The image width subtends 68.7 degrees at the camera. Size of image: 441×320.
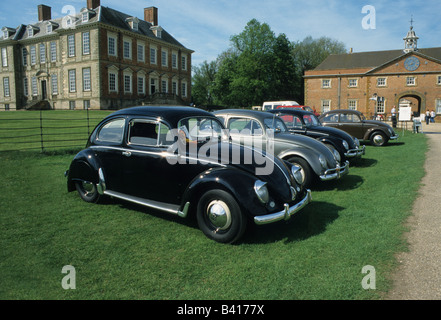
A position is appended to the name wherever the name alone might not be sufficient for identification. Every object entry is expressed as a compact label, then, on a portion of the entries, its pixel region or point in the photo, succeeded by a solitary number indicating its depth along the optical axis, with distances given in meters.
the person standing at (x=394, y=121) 25.57
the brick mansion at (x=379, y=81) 46.97
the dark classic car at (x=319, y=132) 9.86
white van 32.19
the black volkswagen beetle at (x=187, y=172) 4.26
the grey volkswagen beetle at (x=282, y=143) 7.21
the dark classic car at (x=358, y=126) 15.35
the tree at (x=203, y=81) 81.94
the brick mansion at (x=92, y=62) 41.84
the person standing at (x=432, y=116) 41.24
